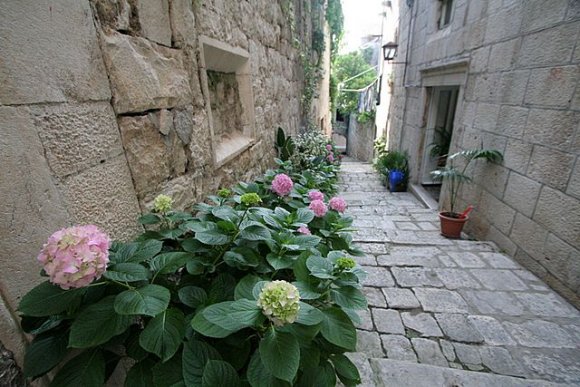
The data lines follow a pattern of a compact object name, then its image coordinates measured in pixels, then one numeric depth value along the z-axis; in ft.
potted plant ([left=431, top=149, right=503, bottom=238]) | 7.79
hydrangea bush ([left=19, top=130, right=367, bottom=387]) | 1.71
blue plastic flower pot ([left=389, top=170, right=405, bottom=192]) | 16.11
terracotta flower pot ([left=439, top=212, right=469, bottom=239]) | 8.68
